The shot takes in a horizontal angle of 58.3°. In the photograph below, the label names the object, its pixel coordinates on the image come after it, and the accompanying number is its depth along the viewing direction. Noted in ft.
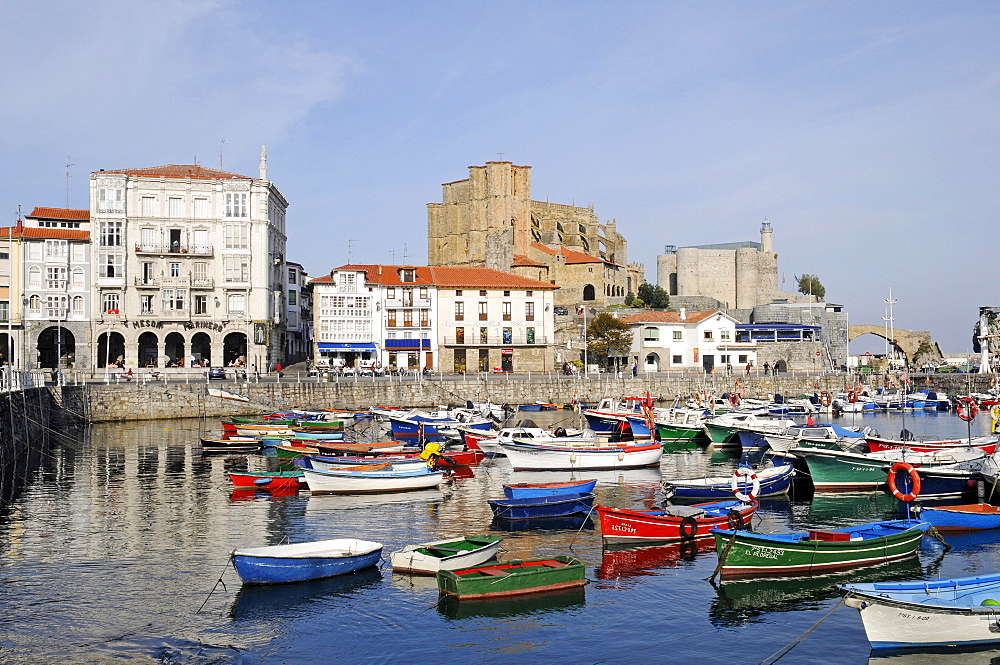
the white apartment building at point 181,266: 246.88
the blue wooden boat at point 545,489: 101.09
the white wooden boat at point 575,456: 132.26
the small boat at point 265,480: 116.06
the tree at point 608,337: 302.45
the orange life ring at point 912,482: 100.27
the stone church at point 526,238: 396.16
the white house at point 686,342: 312.50
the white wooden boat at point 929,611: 55.67
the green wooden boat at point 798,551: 74.08
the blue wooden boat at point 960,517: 88.74
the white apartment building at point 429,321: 279.90
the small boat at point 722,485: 104.68
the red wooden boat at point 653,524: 86.12
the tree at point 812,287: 515.50
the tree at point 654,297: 426.51
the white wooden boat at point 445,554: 74.23
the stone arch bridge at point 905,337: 408.67
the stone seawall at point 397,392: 207.41
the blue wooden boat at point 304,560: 71.36
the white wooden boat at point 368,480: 112.68
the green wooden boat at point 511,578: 68.28
